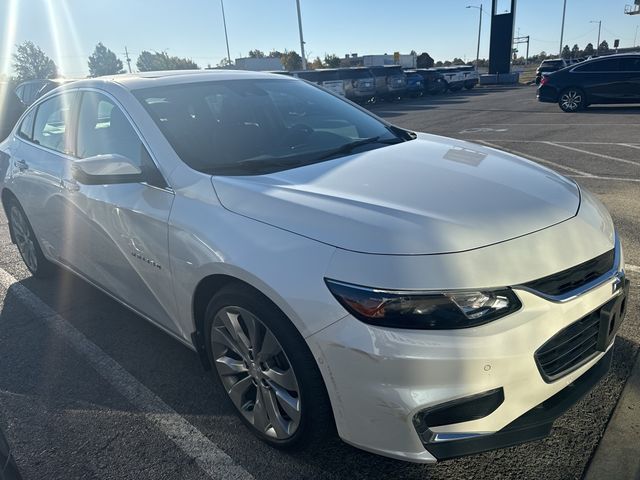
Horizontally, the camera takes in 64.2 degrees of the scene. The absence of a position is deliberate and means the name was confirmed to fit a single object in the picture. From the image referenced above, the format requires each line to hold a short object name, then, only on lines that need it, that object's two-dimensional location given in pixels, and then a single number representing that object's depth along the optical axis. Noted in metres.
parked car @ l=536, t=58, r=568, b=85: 33.59
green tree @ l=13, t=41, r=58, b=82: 93.00
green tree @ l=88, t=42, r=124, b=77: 107.70
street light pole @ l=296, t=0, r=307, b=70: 36.03
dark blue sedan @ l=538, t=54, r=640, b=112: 14.22
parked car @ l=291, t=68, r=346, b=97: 19.16
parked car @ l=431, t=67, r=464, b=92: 28.88
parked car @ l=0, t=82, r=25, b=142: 13.18
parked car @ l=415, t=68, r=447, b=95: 27.69
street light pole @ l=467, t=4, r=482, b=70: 75.06
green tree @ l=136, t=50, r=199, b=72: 85.50
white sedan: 1.78
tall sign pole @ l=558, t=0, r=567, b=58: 65.30
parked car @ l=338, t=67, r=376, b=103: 20.27
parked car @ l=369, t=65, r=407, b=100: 22.42
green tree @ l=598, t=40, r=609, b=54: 109.99
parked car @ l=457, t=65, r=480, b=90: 31.16
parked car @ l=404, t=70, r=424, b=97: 25.31
